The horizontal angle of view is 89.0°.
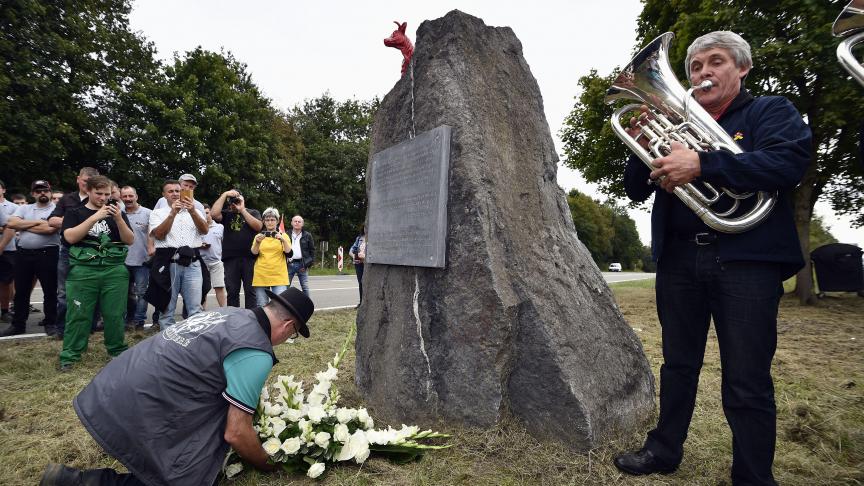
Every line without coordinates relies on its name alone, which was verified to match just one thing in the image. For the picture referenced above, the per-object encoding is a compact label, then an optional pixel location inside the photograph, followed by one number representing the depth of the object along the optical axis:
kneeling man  1.98
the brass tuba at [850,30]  1.87
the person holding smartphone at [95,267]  4.18
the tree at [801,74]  7.36
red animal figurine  3.60
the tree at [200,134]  19.89
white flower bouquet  2.39
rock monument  2.69
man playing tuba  1.93
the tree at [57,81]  15.16
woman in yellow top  5.83
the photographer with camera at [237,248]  6.04
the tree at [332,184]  30.06
